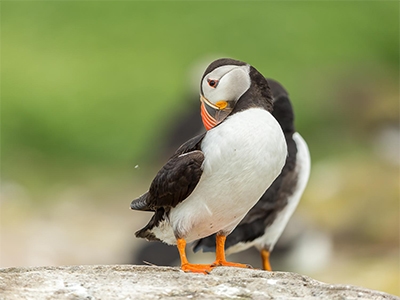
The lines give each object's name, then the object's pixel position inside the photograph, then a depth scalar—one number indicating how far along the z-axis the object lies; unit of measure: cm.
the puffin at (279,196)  1478
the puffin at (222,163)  895
